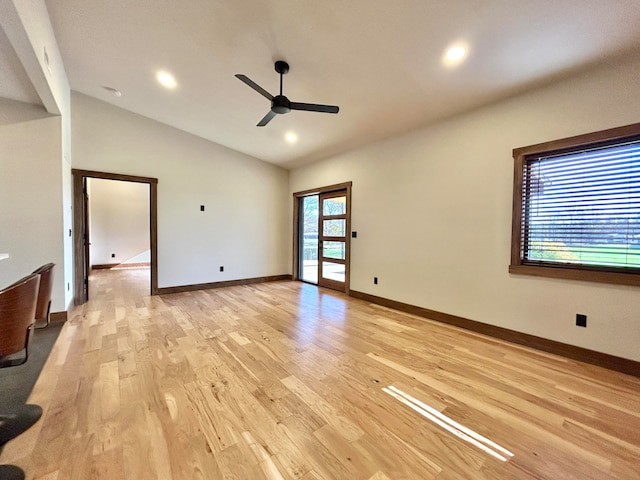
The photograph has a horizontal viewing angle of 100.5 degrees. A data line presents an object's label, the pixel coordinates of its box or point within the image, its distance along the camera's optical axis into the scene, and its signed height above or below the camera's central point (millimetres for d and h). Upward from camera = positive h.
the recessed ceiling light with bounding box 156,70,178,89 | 3453 +2027
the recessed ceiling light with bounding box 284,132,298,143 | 4566 +1682
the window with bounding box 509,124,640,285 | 2354 +279
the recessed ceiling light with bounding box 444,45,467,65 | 2366 +1652
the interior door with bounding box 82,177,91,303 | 4355 -252
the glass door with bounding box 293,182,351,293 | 5199 -65
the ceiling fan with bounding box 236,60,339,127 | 2805 +1348
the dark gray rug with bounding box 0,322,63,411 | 1827 -1176
